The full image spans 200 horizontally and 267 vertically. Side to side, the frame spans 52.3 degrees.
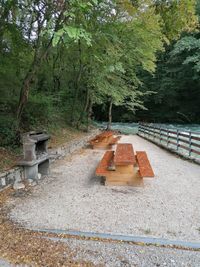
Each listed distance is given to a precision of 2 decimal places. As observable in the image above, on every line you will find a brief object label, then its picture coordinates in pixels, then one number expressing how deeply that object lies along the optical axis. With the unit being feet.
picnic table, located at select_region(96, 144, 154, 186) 11.79
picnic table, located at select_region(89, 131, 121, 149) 24.09
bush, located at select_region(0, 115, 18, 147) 14.52
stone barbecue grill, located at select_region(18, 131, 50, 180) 11.75
